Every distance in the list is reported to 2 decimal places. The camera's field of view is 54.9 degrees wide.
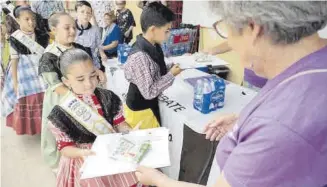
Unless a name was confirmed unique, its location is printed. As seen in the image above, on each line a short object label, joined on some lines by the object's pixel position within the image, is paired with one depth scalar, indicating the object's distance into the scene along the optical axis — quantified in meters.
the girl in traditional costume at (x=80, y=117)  1.26
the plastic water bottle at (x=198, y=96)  1.60
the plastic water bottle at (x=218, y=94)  1.63
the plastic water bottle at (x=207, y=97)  1.58
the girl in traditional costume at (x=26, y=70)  2.42
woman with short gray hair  0.53
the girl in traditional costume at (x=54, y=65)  1.85
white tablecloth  1.59
